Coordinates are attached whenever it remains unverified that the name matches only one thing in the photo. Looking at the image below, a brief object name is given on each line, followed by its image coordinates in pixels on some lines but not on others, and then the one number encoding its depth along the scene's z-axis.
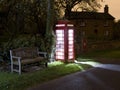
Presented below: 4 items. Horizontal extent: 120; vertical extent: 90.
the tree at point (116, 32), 18.74
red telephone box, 7.36
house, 26.55
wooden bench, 5.90
